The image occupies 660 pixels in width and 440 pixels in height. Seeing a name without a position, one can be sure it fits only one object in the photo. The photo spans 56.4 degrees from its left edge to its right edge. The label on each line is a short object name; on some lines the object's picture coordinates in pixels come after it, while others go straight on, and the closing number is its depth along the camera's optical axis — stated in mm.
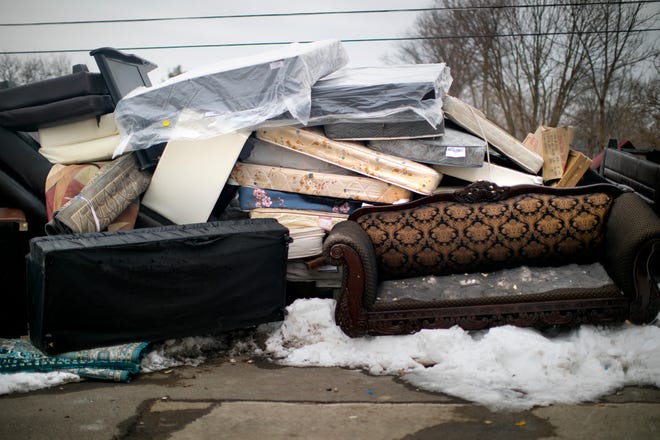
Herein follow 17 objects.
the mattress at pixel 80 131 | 5055
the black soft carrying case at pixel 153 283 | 3523
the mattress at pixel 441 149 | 4535
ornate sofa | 3604
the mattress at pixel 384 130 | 4562
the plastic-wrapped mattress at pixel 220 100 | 4527
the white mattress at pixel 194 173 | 4703
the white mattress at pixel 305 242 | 4617
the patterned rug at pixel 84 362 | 3549
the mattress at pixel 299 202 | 4762
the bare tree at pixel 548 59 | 19578
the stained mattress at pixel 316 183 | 4625
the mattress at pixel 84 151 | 4996
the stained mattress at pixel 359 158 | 4520
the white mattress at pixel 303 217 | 4688
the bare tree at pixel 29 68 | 22234
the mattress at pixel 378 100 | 4469
